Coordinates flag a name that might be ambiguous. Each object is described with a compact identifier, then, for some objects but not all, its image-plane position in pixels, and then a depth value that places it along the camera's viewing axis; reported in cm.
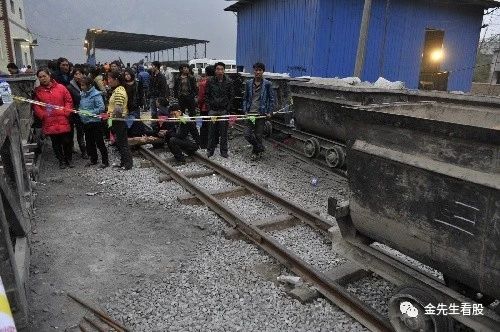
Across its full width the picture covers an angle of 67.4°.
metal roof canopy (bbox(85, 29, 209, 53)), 2979
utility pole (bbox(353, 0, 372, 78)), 990
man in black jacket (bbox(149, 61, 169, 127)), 1121
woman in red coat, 738
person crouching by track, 826
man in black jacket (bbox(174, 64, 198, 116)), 1035
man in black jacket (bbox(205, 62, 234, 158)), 842
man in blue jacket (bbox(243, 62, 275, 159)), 867
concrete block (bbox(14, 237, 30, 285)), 322
